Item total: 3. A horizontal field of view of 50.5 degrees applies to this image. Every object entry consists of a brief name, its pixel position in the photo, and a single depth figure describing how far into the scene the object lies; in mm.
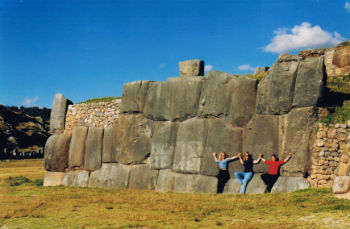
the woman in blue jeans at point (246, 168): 13883
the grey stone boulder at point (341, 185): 10022
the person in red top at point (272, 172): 13235
